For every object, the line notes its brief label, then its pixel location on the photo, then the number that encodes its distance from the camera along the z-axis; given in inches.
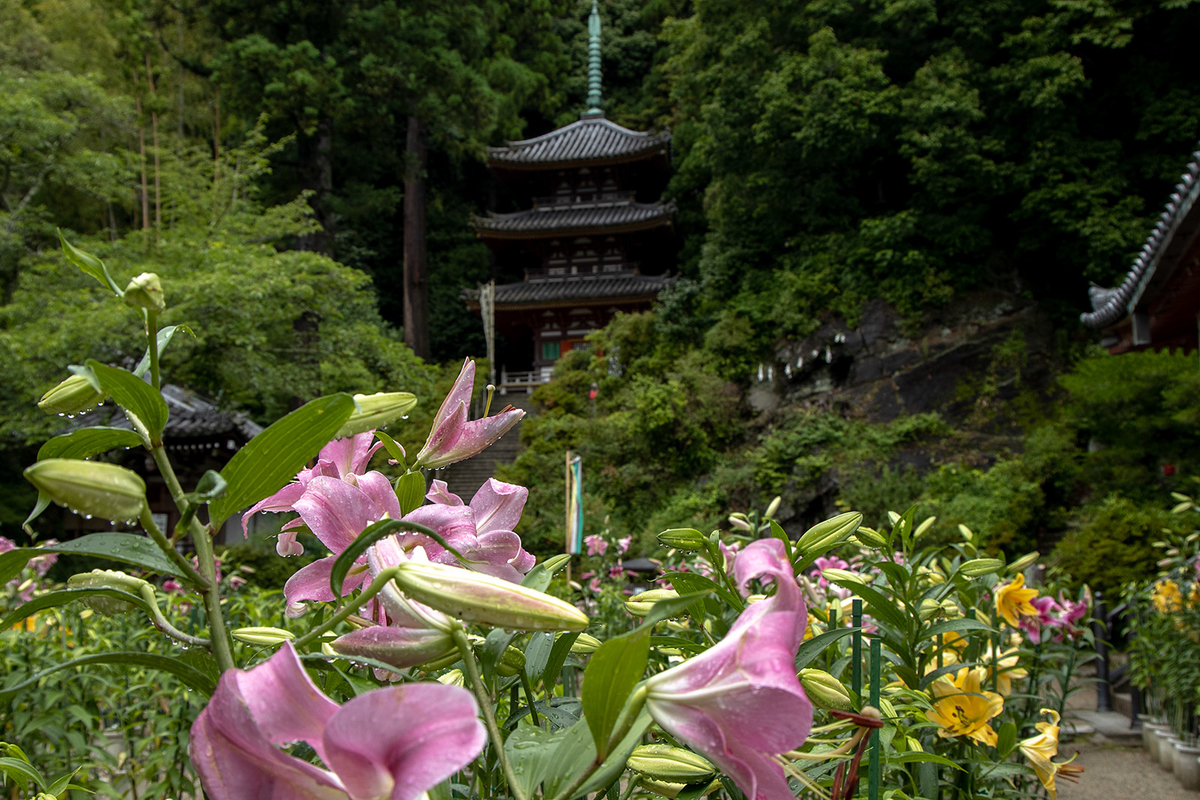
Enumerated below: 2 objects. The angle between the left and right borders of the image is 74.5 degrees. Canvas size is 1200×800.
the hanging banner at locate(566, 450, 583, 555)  155.6
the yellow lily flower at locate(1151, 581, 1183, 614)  113.2
